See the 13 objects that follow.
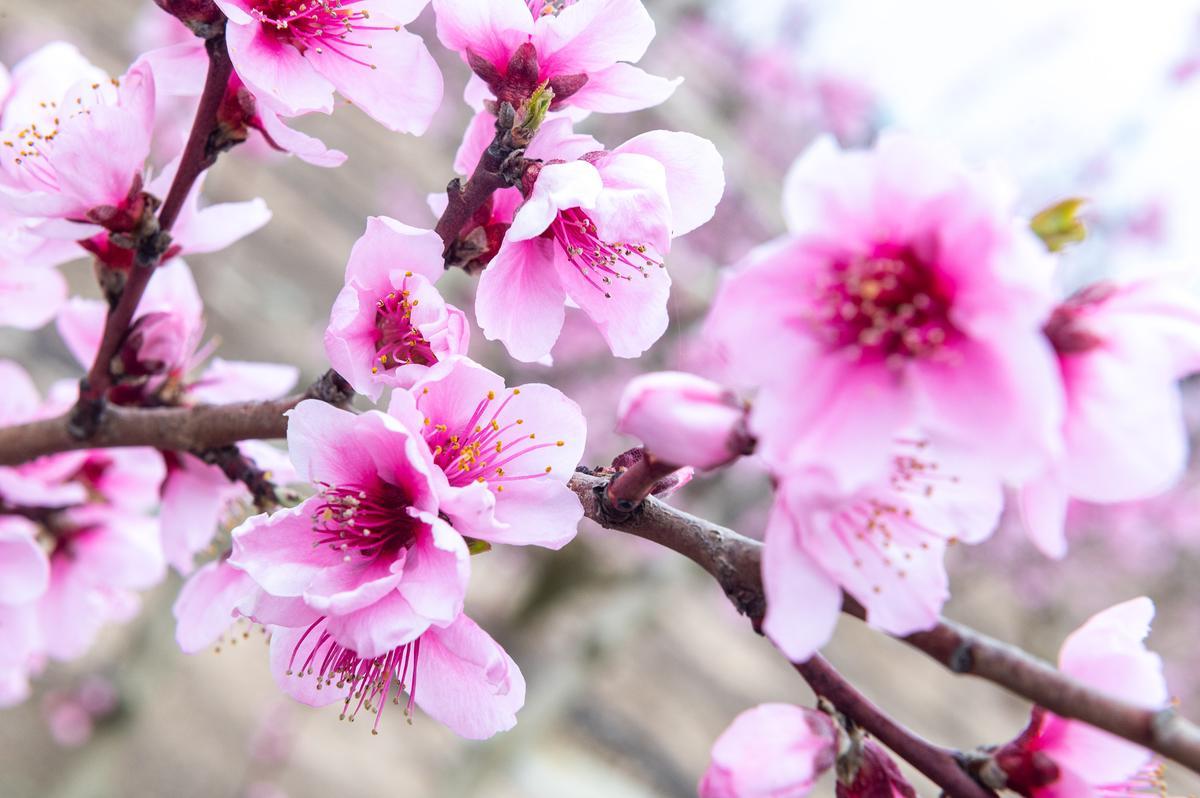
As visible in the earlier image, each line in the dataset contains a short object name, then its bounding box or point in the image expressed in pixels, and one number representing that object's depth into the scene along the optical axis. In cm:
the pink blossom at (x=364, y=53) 39
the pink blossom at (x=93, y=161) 39
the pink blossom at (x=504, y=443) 37
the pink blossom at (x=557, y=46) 38
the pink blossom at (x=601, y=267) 38
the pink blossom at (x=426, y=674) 37
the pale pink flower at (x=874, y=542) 34
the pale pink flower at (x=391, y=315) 37
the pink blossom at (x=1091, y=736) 36
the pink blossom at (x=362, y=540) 36
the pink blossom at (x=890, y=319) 33
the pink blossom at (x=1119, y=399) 34
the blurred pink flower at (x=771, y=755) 36
